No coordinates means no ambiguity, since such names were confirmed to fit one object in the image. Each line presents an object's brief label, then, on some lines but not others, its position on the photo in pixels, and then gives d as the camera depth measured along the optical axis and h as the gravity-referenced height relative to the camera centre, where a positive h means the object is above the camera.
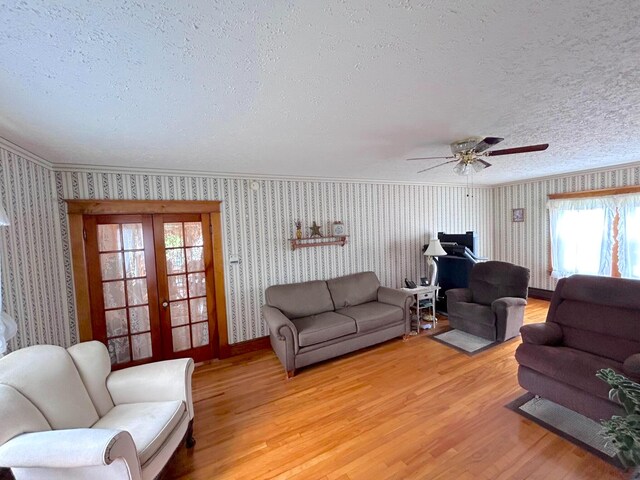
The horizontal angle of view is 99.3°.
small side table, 4.09 -1.13
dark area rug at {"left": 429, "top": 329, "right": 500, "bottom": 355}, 3.47 -1.62
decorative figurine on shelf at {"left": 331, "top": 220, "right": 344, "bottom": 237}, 4.22 -0.01
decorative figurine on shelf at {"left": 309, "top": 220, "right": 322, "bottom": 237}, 4.09 -0.01
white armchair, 1.28 -1.02
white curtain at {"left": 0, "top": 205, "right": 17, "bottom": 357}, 1.64 -0.52
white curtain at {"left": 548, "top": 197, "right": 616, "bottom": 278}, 4.41 -0.32
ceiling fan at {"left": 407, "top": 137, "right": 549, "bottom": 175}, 2.29 +0.64
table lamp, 4.36 -0.49
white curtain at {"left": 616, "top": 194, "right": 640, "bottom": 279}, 4.09 -0.32
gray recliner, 3.59 -1.14
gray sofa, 3.07 -1.14
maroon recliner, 2.01 -1.09
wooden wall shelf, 4.00 -0.19
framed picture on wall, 5.58 +0.10
